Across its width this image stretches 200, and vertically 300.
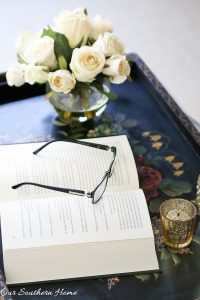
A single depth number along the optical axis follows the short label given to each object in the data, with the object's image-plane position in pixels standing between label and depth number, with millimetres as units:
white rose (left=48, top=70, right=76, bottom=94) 1221
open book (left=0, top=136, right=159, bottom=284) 1017
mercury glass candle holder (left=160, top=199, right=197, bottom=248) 1047
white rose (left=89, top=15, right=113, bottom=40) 1290
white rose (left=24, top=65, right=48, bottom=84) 1246
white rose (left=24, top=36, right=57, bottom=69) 1229
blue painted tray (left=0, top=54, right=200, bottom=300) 1009
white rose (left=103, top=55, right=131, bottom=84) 1232
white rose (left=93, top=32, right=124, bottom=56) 1244
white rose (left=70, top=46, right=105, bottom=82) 1213
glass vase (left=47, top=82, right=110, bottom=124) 1312
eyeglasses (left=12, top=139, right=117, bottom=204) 1093
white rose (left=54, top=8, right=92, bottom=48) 1244
